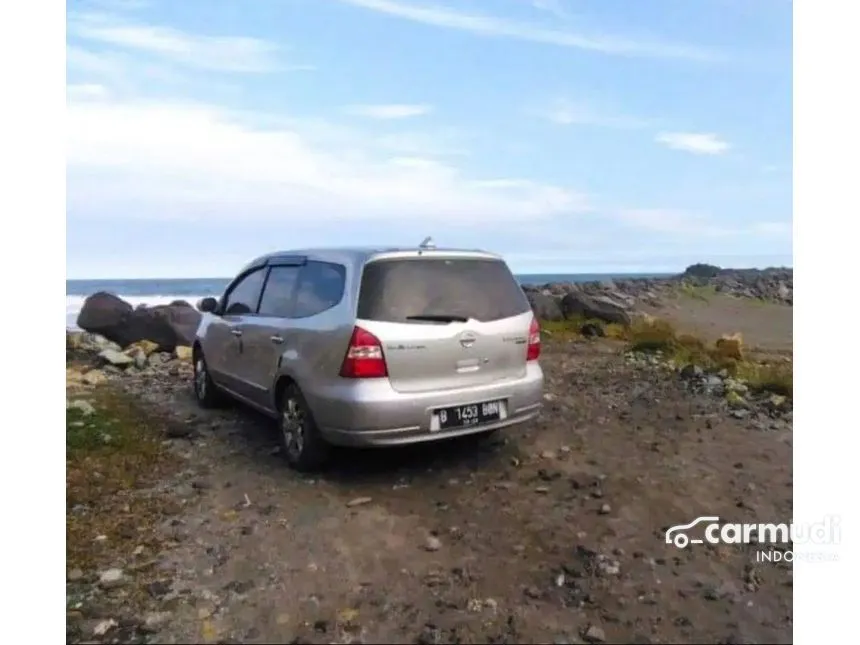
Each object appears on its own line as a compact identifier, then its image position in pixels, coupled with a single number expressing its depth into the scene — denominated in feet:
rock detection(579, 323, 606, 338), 35.63
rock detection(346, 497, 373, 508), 13.30
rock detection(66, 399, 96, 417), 18.55
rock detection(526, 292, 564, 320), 40.57
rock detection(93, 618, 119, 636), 9.48
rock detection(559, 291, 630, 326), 39.40
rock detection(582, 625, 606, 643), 9.01
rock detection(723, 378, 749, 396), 20.76
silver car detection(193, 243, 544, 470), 13.29
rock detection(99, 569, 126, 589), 10.57
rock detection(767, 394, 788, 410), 19.07
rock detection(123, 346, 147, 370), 28.12
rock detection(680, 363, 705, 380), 22.72
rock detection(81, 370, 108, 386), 23.89
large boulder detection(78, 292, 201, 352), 32.09
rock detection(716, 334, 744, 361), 26.78
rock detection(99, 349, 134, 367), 27.61
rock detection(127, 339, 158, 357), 30.71
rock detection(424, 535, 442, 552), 11.44
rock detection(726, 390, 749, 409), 19.42
